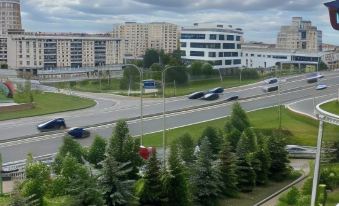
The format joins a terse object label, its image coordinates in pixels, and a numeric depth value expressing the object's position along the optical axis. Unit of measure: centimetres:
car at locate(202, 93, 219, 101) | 5166
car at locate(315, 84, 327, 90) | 6211
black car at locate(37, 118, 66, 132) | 3359
